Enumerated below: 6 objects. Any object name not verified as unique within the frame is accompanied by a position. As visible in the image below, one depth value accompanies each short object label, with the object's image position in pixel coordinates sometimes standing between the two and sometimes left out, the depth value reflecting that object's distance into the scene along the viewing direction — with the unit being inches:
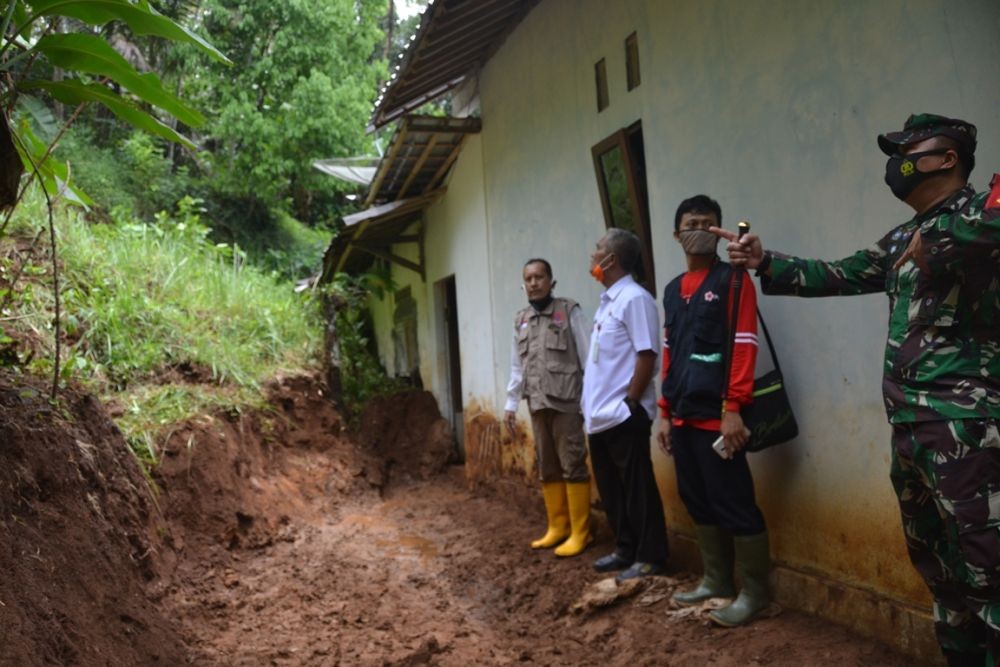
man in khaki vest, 192.7
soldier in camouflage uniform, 83.3
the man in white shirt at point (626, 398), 163.0
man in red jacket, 130.9
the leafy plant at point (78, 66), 115.8
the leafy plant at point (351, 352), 369.4
